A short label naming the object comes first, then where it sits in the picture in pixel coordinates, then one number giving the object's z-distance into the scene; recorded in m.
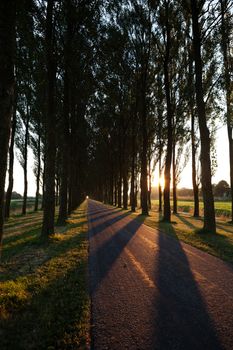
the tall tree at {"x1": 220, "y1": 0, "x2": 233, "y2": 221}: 17.05
